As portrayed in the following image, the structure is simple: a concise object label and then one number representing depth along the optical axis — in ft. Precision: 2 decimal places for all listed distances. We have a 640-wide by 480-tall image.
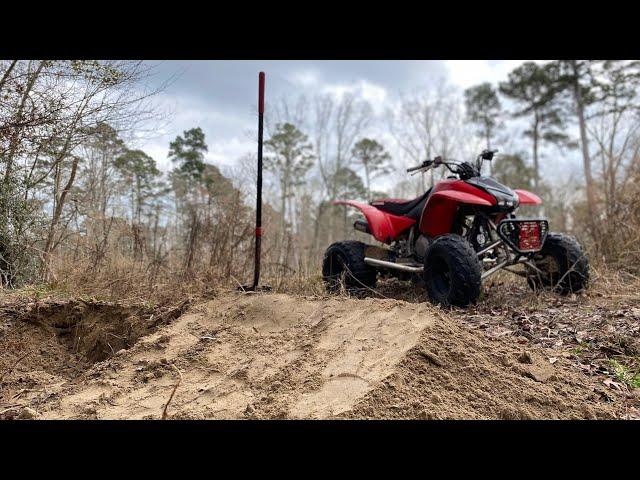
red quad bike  15.01
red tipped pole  15.53
